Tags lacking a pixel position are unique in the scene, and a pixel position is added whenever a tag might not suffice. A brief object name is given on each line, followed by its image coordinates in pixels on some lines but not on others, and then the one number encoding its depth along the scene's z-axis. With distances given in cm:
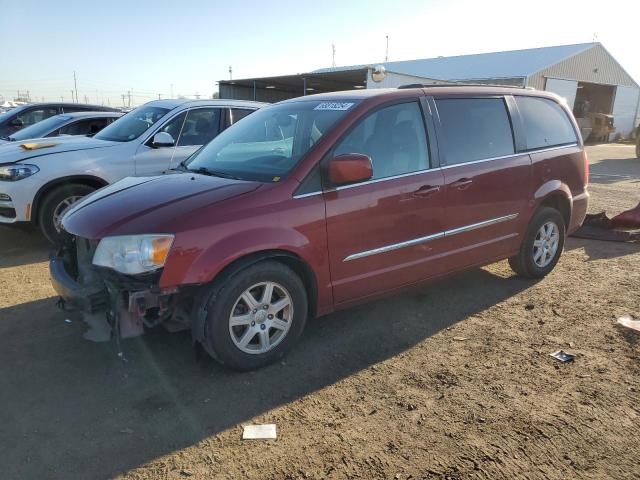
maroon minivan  303
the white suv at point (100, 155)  564
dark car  1062
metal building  2773
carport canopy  2411
